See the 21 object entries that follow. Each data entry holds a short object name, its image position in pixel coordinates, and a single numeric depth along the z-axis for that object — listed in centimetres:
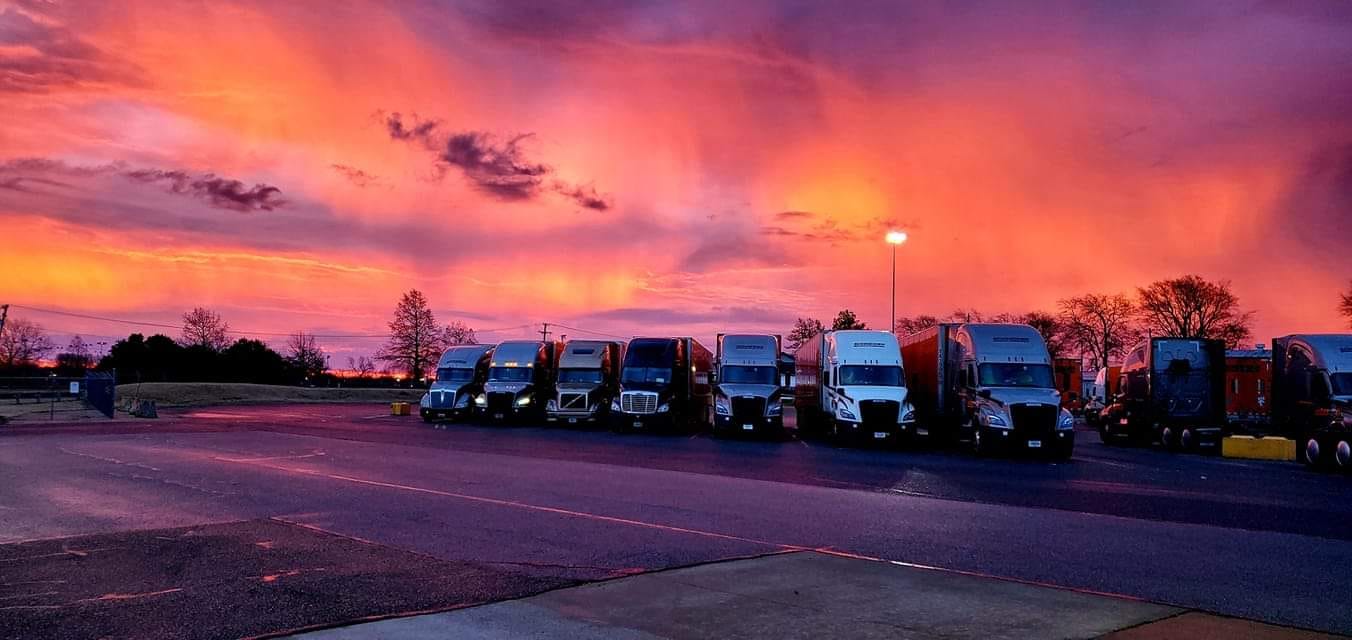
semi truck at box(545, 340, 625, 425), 3741
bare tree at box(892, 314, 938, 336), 11459
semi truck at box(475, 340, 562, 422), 3925
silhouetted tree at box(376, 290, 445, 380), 10488
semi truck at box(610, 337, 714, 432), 3512
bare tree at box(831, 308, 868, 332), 10969
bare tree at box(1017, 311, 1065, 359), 9475
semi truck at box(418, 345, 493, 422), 4100
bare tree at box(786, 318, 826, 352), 11806
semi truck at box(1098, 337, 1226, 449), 3127
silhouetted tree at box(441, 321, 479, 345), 11019
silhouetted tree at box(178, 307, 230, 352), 11025
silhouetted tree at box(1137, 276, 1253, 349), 7544
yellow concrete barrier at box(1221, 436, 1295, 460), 2852
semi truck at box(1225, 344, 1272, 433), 4312
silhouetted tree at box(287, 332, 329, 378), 11782
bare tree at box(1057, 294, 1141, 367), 8750
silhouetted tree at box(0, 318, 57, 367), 11066
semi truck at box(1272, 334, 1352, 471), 2406
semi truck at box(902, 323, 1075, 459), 2594
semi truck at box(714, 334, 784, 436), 3262
